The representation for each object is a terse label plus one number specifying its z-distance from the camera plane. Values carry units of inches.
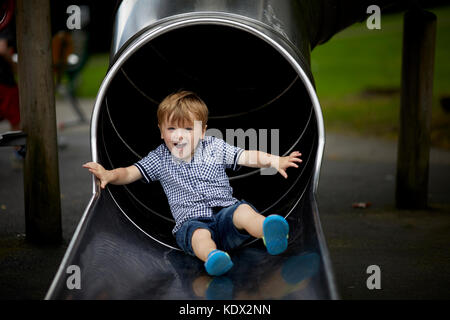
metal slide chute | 98.7
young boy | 115.2
